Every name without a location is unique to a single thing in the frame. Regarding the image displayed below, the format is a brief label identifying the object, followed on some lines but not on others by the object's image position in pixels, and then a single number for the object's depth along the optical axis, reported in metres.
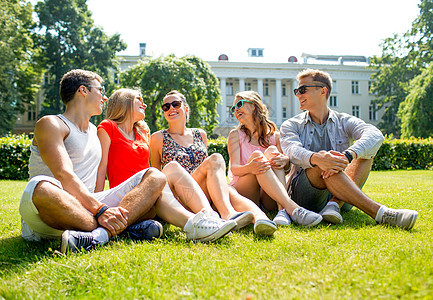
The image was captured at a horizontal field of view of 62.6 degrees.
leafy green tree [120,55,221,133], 20.58
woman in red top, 3.76
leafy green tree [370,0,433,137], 32.09
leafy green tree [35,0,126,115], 32.06
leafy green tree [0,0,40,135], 22.42
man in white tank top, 2.61
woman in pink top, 3.68
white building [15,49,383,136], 47.69
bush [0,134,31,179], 12.76
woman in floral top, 3.26
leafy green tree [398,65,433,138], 26.36
